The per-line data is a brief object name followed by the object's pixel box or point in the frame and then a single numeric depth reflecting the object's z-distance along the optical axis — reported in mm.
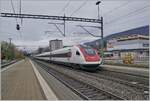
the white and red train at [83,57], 11197
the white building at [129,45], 33738
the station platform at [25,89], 4848
